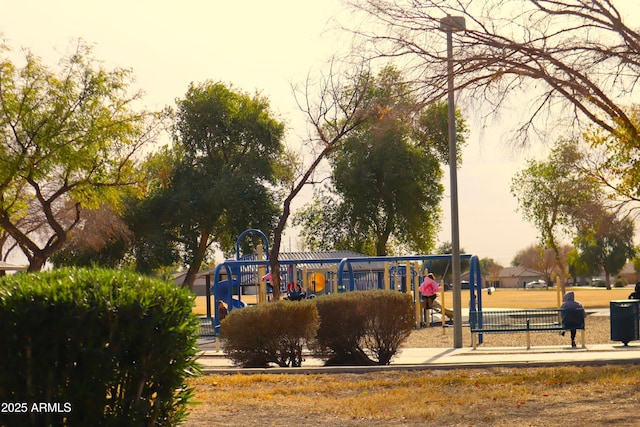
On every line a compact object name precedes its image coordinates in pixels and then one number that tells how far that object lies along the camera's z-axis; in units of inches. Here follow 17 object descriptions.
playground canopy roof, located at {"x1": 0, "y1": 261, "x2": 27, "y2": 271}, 1597.9
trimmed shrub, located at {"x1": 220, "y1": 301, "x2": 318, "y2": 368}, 617.6
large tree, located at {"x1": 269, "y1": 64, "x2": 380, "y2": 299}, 1061.8
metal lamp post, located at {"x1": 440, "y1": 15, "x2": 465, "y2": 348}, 794.8
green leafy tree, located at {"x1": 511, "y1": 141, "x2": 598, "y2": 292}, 1988.1
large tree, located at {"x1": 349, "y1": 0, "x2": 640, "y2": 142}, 553.0
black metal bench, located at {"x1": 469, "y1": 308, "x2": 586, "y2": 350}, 764.6
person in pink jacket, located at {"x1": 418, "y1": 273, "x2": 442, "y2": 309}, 1250.6
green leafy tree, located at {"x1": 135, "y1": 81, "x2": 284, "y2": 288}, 2180.1
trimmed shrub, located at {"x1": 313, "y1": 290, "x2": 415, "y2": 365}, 633.0
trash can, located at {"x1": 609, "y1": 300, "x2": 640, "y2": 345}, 783.7
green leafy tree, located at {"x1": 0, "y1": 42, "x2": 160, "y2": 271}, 1357.0
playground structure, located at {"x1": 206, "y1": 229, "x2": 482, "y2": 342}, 1135.0
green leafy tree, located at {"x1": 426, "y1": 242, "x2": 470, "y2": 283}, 4921.3
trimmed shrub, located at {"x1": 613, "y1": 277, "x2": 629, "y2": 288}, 5142.7
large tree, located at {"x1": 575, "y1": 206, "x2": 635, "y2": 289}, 4704.0
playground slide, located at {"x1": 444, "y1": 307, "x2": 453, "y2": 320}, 1320.1
